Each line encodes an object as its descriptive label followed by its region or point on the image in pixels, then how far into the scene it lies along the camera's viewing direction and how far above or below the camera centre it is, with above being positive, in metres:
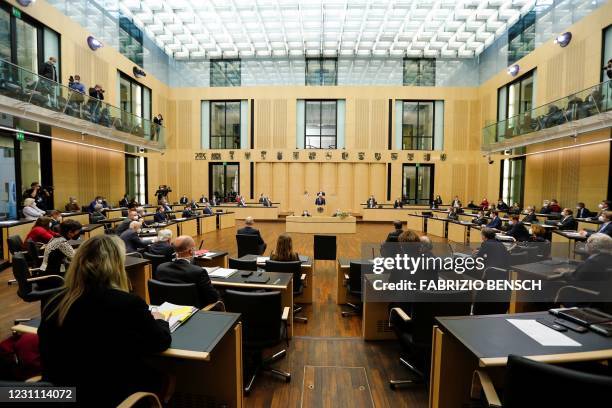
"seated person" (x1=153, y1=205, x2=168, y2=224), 9.65 -0.95
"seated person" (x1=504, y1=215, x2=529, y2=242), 7.07 -0.95
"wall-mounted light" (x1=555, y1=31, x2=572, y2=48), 11.98 +5.77
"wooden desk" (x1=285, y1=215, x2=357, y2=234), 12.40 -1.44
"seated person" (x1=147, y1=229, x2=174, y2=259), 4.50 -0.87
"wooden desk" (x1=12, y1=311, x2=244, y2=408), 2.04 -1.33
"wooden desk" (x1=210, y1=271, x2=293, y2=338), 3.31 -1.03
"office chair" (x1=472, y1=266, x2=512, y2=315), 3.17 -1.18
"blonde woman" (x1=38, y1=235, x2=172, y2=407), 1.48 -0.70
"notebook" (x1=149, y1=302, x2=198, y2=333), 2.01 -0.86
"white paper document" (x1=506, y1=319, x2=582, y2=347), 1.89 -0.91
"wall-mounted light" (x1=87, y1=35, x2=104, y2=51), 12.74 +5.83
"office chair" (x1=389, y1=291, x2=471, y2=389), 2.57 -1.01
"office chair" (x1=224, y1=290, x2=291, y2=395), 2.66 -1.11
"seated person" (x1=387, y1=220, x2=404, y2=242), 6.06 -0.87
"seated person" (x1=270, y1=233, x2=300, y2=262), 4.25 -0.86
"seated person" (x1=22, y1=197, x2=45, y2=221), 8.07 -0.62
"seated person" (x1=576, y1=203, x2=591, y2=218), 9.63 -0.66
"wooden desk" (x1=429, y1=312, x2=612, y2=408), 1.76 -0.92
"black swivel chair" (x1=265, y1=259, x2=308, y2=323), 4.11 -1.08
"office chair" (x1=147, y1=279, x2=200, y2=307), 2.62 -0.88
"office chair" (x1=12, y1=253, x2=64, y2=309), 3.47 -1.09
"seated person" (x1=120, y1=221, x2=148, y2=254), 5.36 -0.89
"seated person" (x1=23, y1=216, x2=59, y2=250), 5.69 -0.84
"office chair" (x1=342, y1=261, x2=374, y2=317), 4.19 -1.21
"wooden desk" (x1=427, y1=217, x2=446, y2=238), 11.95 -1.48
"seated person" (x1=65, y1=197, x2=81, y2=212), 10.87 -0.72
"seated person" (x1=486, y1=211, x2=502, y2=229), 9.30 -0.99
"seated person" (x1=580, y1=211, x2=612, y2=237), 6.27 -0.71
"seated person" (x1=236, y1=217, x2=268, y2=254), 6.57 -0.93
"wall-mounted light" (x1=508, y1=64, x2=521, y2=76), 14.92 +5.71
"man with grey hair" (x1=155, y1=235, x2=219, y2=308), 2.81 -0.80
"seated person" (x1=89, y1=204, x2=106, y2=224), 9.99 -0.97
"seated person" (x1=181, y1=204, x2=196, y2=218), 11.53 -0.98
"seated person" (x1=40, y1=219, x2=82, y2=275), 3.94 -0.87
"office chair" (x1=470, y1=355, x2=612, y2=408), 1.18 -0.77
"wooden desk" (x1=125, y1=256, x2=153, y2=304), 4.47 -1.27
